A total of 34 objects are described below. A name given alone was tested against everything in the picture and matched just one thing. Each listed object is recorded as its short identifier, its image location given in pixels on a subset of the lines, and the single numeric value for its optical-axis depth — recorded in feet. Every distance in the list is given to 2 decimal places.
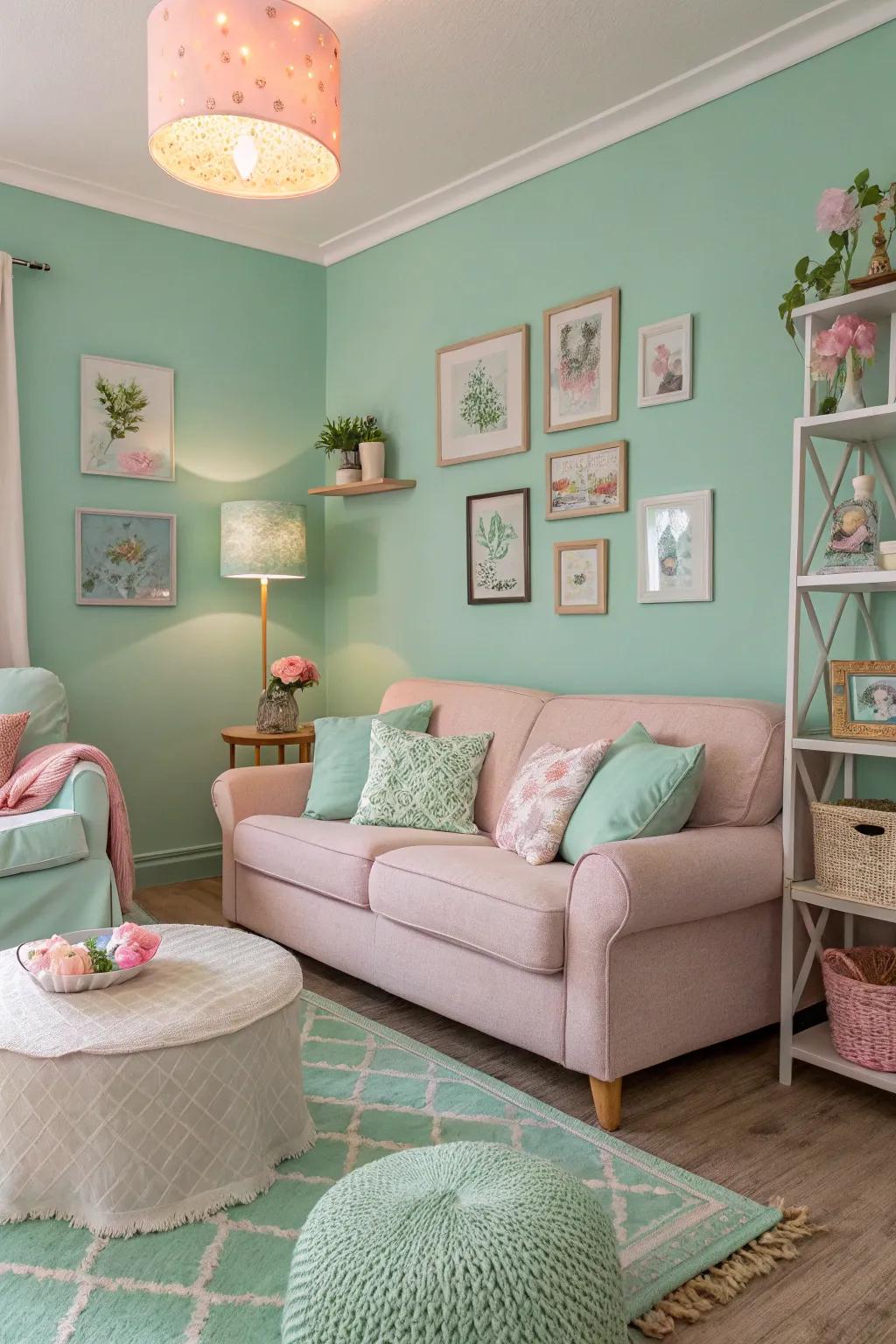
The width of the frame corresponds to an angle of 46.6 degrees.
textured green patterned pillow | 10.94
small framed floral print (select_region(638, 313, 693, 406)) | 10.74
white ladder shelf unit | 8.04
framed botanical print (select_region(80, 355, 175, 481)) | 13.58
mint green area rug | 5.42
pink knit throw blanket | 10.62
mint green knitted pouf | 4.38
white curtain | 12.68
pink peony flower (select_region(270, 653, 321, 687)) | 13.66
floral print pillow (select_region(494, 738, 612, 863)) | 9.29
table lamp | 13.76
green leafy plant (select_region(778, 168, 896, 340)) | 8.32
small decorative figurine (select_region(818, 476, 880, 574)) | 8.12
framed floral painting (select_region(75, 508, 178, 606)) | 13.61
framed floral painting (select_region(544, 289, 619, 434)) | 11.50
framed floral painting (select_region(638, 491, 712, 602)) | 10.61
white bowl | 6.73
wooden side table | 13.41
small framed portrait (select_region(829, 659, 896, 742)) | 8.04
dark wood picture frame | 12.67
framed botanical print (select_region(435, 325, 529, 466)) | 12.64
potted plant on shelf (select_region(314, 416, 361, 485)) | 14.69
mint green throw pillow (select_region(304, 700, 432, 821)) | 11.65
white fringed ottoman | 6.19
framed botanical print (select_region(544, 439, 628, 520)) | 11.47
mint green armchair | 9.87
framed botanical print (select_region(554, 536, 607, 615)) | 11.74
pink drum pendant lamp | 6.98
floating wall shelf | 14.23
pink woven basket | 7.75
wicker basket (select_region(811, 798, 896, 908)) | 7.84
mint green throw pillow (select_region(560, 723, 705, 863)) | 8.59
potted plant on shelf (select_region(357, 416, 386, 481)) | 14.38
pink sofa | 7.63
